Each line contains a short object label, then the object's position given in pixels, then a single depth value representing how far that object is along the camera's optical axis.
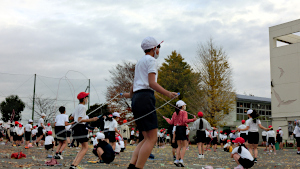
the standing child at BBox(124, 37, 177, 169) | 4.25
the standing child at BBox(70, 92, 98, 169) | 7.56
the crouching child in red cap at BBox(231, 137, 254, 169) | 8.51
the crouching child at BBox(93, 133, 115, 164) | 9.91
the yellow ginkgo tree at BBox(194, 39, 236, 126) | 36.50
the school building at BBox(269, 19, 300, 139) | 36.59
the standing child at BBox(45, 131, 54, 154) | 13.43
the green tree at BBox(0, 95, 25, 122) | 49.80
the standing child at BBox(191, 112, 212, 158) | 13.80
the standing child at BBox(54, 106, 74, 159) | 11.03
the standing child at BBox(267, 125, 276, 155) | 21.20
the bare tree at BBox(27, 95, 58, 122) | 30.17
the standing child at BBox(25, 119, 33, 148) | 21.03
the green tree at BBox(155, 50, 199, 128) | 47.62
